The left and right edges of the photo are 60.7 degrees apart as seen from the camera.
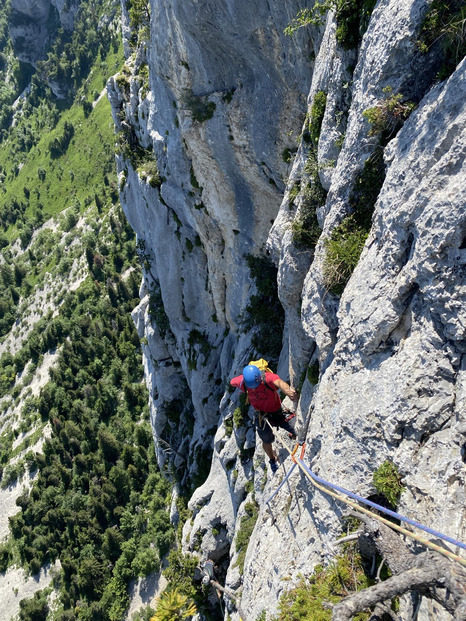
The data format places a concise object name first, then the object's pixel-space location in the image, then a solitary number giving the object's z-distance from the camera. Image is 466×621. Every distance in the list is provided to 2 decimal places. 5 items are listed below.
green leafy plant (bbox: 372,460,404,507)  6.93
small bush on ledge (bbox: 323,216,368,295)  9.33
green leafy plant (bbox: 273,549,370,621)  7.33
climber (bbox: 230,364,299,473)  11.52
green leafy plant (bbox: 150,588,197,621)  16.31
